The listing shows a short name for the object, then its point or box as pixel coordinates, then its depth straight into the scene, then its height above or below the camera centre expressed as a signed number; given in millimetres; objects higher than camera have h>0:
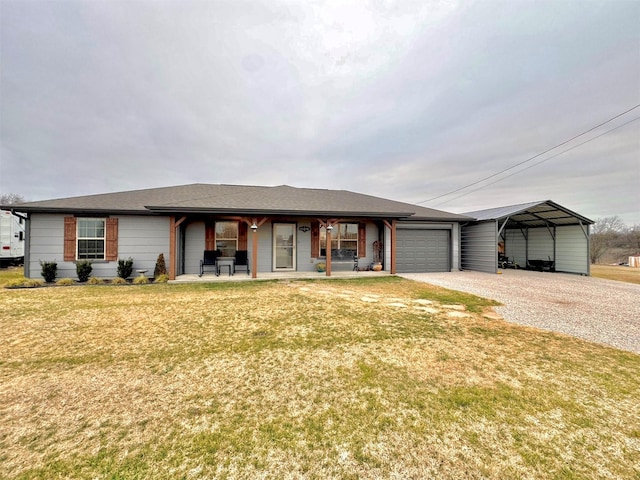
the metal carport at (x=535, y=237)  11258 +199
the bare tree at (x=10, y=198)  28073 +5091
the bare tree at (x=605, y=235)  23328 +661
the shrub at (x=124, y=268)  8281 -845
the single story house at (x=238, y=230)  8273 +471
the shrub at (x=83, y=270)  7949 -867
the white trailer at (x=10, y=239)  11797 +184
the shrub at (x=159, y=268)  8484 -888
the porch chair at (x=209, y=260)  9078 -651
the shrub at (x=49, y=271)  7806 -884
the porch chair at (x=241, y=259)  9618 -651
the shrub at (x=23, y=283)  7082 -1164
